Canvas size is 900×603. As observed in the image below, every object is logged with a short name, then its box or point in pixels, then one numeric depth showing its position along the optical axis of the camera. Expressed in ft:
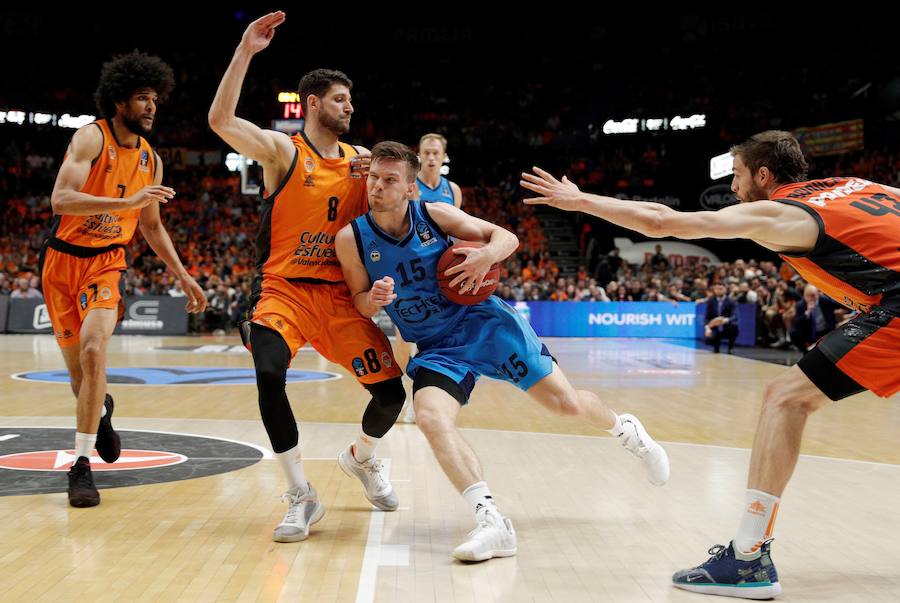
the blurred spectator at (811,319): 47.75
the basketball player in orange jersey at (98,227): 15.62
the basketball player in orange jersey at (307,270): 13.42
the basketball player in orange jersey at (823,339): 10.81
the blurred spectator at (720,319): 55.67
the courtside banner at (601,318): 71.56
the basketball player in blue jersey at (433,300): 13.60
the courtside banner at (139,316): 65.82
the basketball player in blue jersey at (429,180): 25.27
